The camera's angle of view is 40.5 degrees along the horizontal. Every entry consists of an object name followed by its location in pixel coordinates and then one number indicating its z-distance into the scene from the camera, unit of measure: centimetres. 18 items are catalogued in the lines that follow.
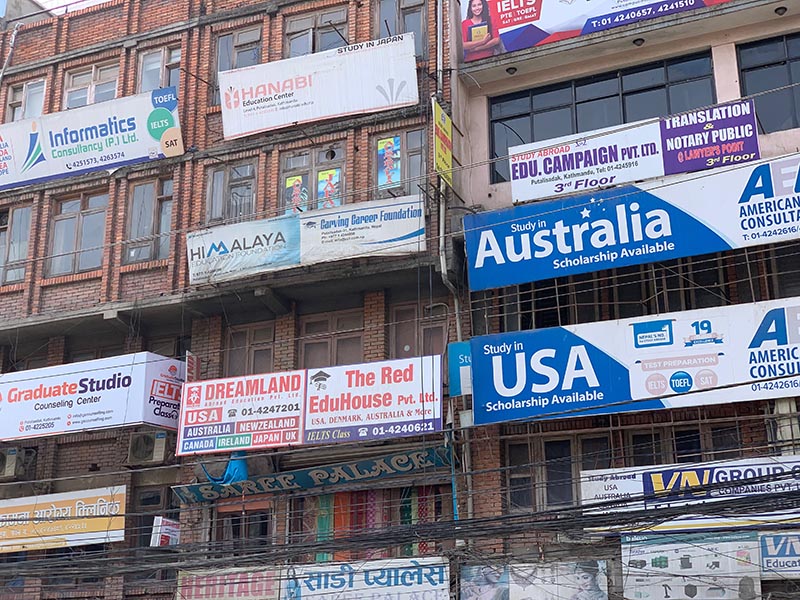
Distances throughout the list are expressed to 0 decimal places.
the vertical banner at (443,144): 1775
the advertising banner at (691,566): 1483
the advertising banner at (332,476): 1778
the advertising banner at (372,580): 1664
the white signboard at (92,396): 1931
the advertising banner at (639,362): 1546
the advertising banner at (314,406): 1719
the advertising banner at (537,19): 1802
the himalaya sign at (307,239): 1827
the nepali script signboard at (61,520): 1992
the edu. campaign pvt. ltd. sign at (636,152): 1642
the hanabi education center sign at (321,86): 1938
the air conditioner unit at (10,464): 2112
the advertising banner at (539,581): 1569
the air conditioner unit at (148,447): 2005
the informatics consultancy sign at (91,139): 2156
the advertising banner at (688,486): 1473
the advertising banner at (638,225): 1568
